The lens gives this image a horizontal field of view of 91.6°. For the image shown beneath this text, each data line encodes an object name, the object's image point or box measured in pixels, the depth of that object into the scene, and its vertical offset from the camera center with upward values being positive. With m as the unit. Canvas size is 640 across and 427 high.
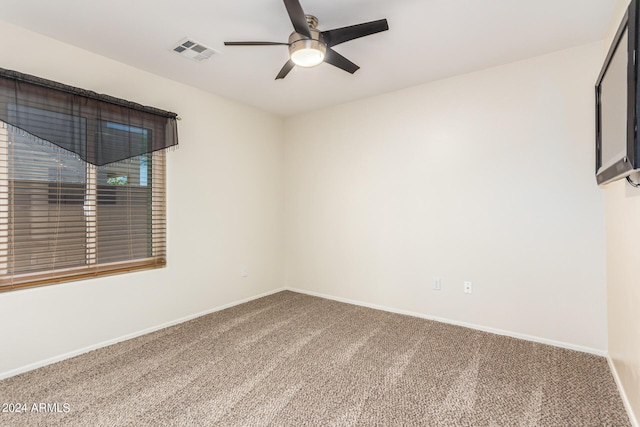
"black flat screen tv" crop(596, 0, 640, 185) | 1.37 +0.60
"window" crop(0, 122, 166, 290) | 2.24 +0.07
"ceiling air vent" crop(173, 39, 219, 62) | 2.47 +1.39
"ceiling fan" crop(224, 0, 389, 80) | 1.85 +1.15
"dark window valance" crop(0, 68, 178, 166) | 2.19 +0.81
